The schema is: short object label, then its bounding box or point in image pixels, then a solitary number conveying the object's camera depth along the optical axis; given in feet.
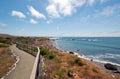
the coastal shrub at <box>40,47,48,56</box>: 29.31
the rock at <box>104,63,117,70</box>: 38.91
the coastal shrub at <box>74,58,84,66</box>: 32.21
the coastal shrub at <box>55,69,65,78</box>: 17.80
